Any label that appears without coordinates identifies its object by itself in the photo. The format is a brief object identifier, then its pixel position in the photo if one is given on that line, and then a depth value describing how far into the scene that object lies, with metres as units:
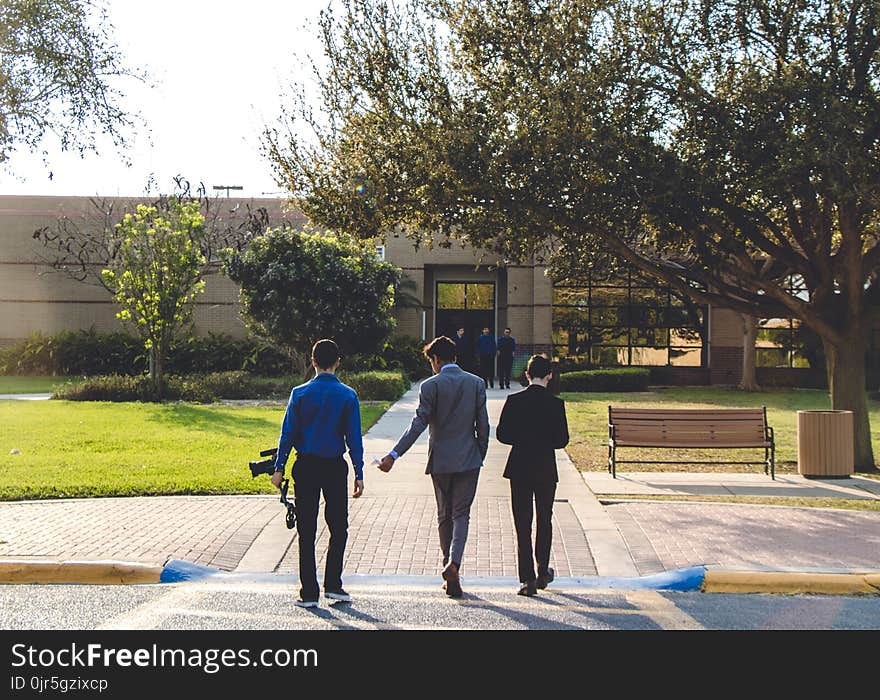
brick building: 31.38
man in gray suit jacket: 6.88
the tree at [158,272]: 22.58
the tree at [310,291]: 23.88
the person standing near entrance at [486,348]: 26.91
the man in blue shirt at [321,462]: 6.48
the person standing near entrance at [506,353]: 26.27
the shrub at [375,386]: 22.55
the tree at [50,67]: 11.05
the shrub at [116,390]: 22.33
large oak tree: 11.84
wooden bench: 13.08
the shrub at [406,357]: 29.22
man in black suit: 6.91
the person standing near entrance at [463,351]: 27.87
